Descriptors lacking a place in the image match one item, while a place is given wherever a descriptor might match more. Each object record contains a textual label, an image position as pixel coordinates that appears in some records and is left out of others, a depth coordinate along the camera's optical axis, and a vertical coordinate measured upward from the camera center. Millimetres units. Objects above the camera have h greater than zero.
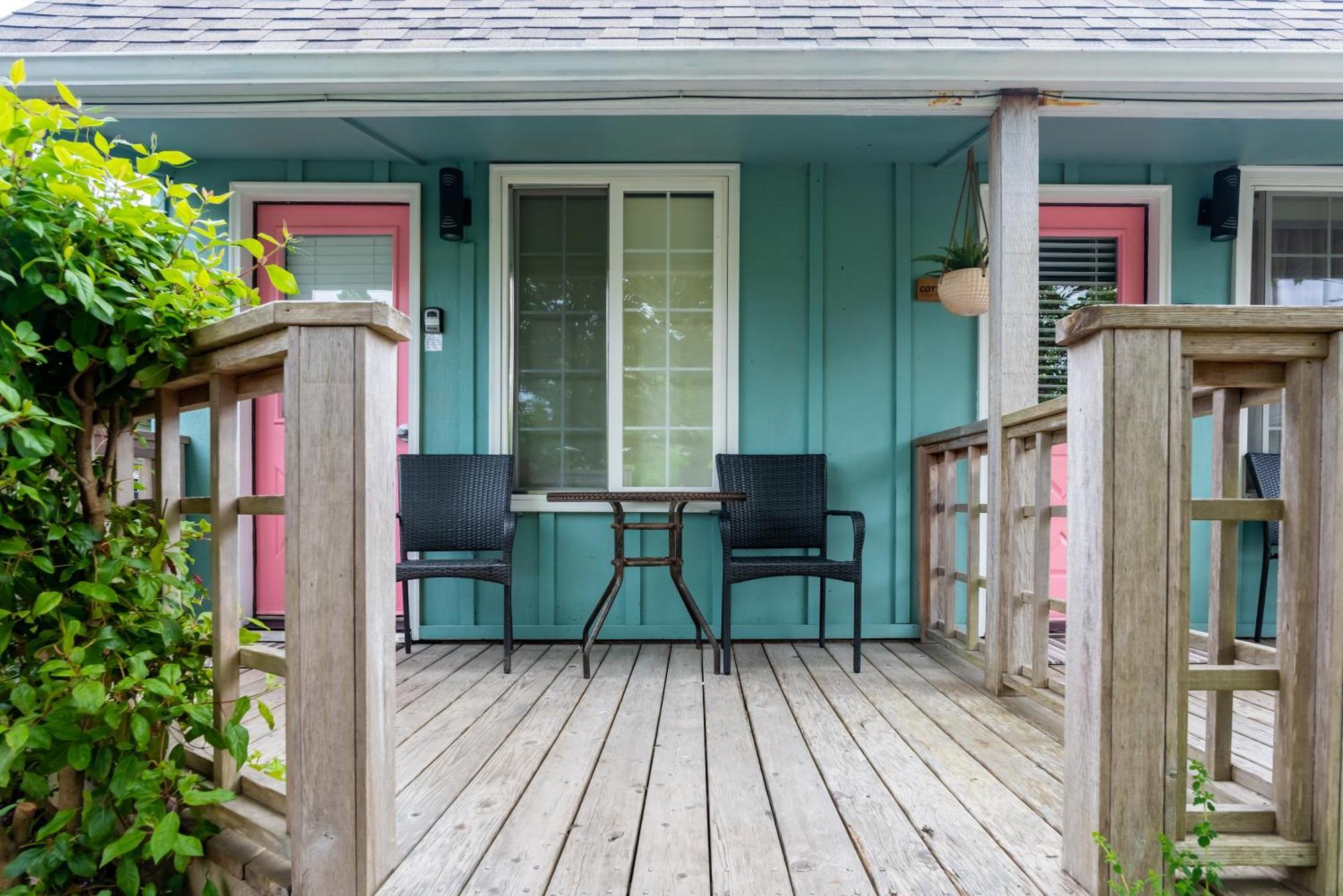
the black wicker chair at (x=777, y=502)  2891 -268
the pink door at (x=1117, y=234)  3148 +886
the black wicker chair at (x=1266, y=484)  2820 -189
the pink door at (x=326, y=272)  3139 +714
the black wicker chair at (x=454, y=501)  2898 -271
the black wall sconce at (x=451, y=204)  3062 +976
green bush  1078 -185
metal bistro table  2545 -370
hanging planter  2729 +605
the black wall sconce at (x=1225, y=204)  3021 +977
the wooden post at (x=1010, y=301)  2248 +421
